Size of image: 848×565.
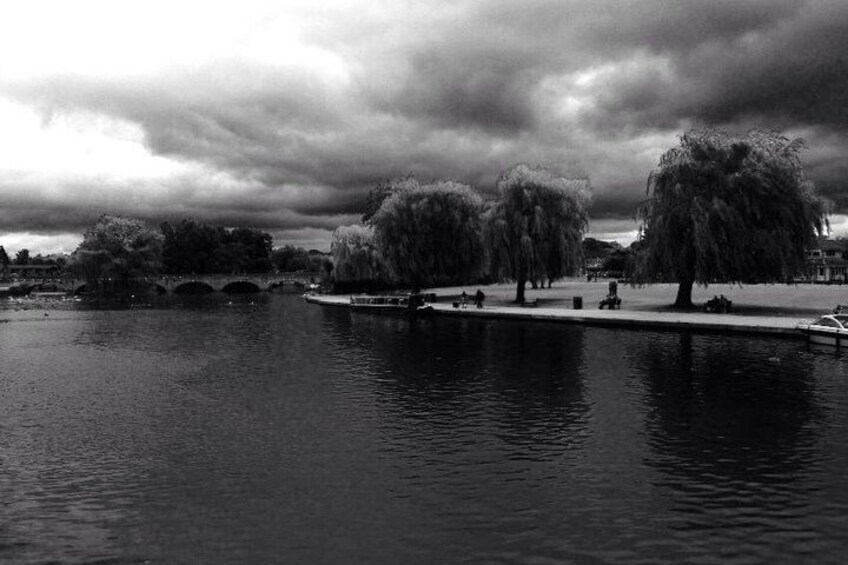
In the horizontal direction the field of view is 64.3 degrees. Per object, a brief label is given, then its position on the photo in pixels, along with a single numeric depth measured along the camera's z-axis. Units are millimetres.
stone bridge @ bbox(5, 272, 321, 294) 152500
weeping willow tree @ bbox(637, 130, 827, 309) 45788
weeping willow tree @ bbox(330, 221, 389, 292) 95188
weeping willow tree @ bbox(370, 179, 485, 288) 70562
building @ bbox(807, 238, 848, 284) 148500
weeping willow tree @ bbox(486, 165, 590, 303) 59875
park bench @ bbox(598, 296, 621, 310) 55219
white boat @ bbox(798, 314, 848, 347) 32188
